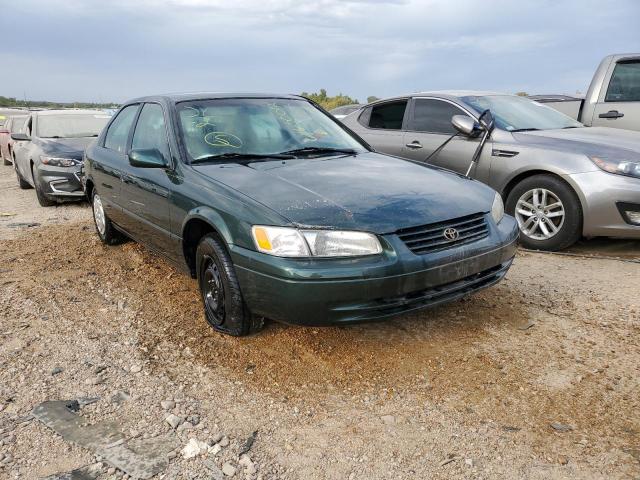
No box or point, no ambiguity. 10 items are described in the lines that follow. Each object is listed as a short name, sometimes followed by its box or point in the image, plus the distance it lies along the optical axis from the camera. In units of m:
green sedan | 2.86
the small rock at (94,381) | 3.02
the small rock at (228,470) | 2.28
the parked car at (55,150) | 8.23
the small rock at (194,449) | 2.39
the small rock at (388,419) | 2.61
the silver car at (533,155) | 4.85
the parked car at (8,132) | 12.95
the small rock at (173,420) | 2.61
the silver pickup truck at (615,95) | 6.63
